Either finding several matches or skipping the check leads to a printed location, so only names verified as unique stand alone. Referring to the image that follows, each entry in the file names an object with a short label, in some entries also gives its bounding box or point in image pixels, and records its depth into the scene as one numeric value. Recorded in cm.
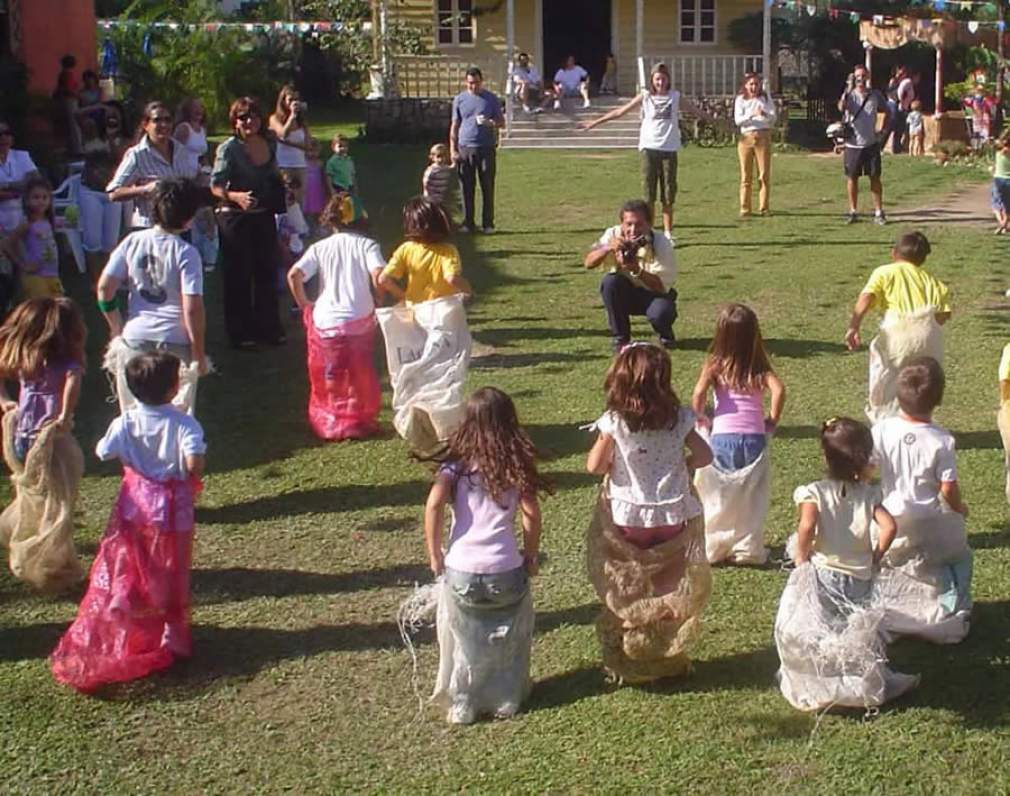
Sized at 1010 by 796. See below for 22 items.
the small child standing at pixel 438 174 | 1280
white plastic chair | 1364
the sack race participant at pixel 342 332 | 794
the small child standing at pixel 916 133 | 2597
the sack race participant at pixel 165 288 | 663
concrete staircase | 2634
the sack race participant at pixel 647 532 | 492
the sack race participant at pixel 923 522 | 519
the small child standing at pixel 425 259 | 766
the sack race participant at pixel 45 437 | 584
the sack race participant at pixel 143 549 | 512
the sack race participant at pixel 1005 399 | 591
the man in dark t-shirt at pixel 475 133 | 1513
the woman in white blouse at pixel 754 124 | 1630
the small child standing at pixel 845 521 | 487
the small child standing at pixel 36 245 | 868
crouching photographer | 857
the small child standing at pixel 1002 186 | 1446
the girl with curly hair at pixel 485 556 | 473
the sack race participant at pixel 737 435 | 599
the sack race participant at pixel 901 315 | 721
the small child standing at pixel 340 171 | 1301
